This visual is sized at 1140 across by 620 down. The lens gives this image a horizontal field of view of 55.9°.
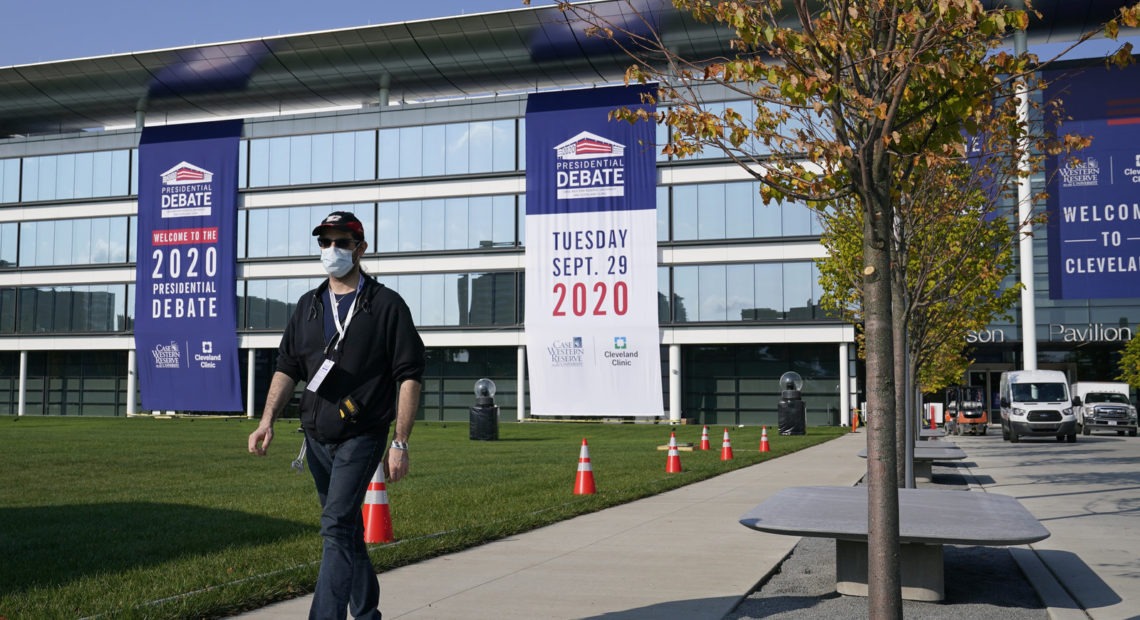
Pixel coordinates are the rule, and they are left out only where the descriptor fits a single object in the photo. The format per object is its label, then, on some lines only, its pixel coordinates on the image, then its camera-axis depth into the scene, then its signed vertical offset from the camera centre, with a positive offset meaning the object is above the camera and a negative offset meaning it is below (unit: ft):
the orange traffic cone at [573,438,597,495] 47.03 -4.68
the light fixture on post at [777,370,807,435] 131.54 -5.35
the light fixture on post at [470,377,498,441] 105.50 -4.94
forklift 157.79 -7.34
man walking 16.76 -0.38
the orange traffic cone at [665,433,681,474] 61.72 -5.28
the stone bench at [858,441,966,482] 55.72 -4.42
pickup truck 151.74 -6.12
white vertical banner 151.23 +15.41
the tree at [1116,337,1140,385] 187.93 +1.52
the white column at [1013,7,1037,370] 163.12 +10.59
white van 117.91 -3.97
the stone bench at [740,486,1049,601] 22.03 -3.44
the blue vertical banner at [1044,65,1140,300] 142.31 +22.81
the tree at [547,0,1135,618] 17.20 +4.87
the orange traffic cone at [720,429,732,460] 74.54 -5.60
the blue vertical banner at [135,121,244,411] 176.04 +17.74
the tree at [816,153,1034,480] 43.34 +5.59
